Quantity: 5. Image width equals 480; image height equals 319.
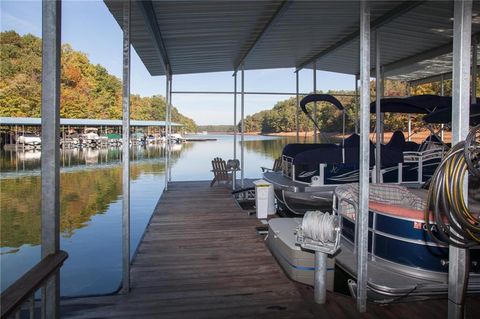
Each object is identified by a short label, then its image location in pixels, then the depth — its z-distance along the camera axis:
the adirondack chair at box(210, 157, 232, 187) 9.50
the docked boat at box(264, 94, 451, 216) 6.04
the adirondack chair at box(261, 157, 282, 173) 10.13
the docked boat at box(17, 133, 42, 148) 32.28
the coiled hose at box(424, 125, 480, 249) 2.32
